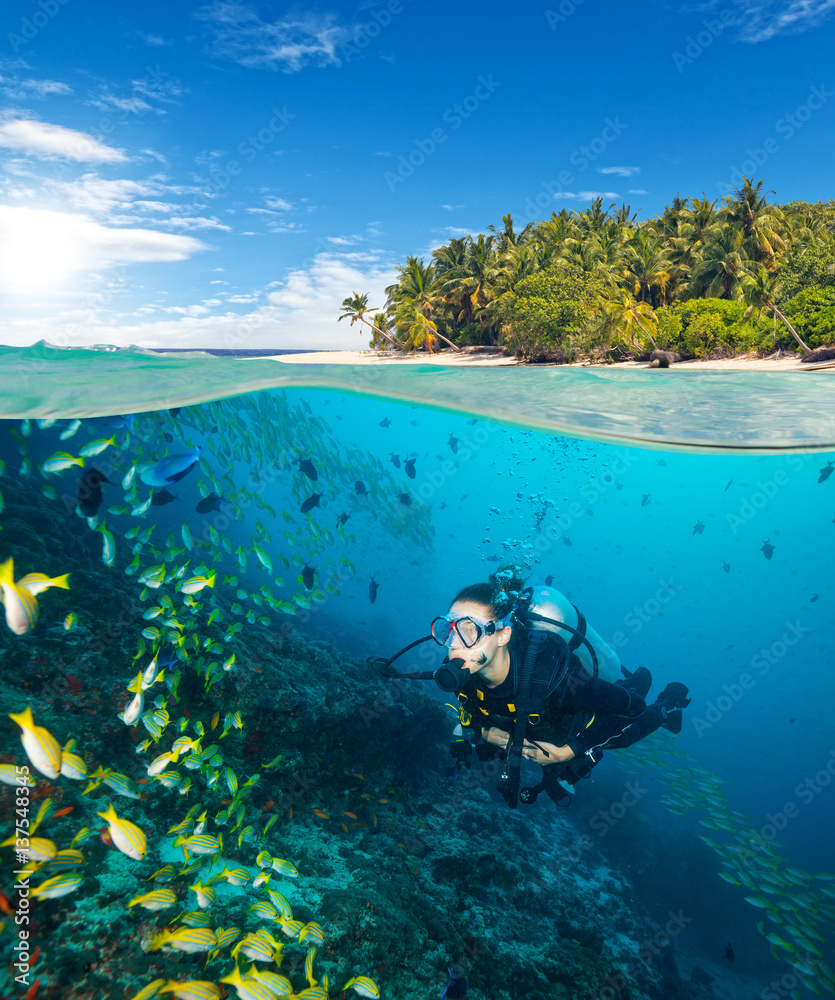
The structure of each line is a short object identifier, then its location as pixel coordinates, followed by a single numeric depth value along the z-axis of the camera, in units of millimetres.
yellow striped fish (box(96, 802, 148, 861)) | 2719
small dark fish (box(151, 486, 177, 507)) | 4733
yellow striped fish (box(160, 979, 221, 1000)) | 2834
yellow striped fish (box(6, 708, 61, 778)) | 2443
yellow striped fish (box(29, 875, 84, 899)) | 2771
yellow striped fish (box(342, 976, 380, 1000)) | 3191
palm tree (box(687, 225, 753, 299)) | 34906
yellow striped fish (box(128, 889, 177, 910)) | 3086
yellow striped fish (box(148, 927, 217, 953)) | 2854
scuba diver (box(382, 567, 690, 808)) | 3621
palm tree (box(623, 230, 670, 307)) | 37103
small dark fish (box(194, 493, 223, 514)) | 5492
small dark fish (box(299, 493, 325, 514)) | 6409
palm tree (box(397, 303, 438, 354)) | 33812
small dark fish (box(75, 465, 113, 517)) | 4227
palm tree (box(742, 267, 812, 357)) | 26219
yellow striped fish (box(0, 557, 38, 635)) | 2529
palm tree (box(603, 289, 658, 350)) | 21445
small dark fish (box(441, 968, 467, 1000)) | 4117
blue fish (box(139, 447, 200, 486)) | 4469
